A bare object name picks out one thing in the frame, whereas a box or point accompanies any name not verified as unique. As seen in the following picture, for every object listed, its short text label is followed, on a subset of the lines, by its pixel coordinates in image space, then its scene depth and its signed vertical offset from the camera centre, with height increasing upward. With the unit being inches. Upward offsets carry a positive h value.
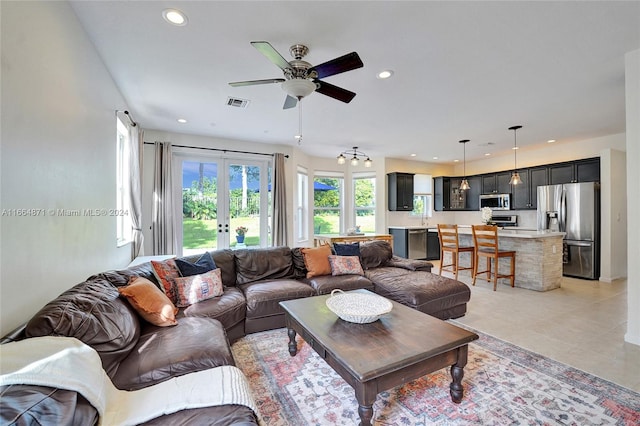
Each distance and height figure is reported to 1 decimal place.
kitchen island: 170.9 -31.1
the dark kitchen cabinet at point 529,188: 229.6 +19.1
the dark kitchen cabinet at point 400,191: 267.9 +19.8
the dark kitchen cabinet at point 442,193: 296.0 +19.0
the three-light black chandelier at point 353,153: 241.8 +53.9
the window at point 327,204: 272.5 +7.5
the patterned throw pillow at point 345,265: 140.6 -28.2
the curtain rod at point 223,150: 187.8 +46.0
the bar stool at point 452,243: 192.9 -24.6
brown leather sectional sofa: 39.7 -32.8
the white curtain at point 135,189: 144.8 +12.7
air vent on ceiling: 134.1 +54.9
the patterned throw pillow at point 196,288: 101.2 -29.1
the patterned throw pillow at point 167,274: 101.1 -23.5
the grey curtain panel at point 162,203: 176.6 +6.2
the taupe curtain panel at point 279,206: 213.9 +4.5
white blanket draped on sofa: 37.9 -29.5
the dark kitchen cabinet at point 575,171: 198.2 +29.1
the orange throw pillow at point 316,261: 139.3 -25.9
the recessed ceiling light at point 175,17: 74.6 +54.7
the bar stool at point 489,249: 174.6 -26.4
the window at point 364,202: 283.6 +9.5
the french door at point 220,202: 194.5 +7.5
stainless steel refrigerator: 194.1 -9.2
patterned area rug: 65.2 -49.3
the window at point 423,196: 296.7 +16.2
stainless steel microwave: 253.8 +8.6
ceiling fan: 74.1 +41.5
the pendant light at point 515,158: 177.8 +49.1
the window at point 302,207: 247.0 +4.2
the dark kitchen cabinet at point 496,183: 254.7 +26.3
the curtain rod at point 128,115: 124.5 +46.8
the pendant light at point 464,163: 213.7 +53.0
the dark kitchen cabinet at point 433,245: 279.4 -35.6
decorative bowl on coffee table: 75.9 -28.6
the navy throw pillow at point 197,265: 110.7 -22.3
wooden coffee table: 56.7 -31.9
